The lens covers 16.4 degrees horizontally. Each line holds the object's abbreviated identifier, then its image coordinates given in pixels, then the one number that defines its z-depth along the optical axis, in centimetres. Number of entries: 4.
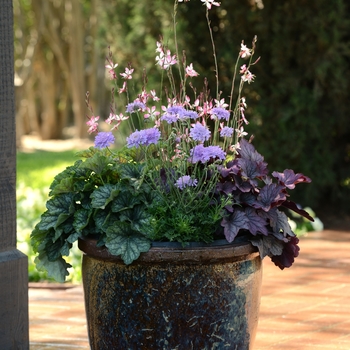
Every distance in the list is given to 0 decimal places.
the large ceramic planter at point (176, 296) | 481
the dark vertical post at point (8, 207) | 542
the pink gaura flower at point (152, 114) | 527
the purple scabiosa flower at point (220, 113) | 512
